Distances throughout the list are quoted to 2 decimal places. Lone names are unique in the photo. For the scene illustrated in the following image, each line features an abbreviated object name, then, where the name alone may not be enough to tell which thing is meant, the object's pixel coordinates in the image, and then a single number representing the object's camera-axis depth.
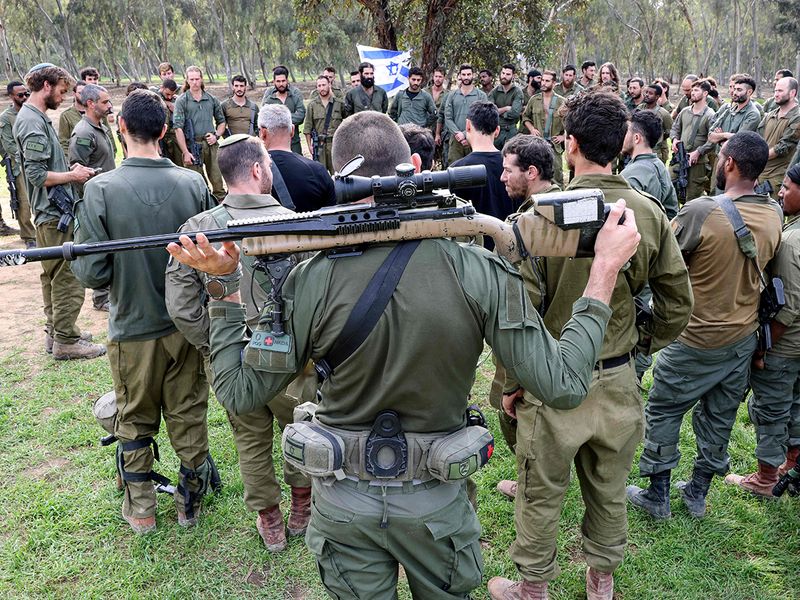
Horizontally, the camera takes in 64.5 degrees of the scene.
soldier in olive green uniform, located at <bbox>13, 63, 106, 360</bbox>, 5.70
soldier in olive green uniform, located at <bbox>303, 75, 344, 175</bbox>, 12.45
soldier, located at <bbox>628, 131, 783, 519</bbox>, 3.47
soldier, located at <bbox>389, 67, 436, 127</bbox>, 12.33
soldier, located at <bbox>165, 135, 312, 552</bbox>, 3.22
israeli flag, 13.80
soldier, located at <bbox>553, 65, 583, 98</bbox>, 13.20
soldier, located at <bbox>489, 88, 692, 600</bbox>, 2.83
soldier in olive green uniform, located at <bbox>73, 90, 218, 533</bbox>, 3.56
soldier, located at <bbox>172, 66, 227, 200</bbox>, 11.32
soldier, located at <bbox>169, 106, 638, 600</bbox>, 1.93
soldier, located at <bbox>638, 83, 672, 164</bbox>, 11.24
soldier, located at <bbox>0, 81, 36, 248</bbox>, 8.08
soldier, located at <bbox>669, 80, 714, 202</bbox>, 10.66
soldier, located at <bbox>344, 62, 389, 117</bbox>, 12.47
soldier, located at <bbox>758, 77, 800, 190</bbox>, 8.91
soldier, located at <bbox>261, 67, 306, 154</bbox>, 11.93
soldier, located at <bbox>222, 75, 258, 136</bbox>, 11.97
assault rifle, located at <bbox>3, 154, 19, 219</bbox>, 8.52
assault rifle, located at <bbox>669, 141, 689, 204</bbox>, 10.60
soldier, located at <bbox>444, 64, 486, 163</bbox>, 11.97
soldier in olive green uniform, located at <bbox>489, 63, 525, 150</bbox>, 12.80
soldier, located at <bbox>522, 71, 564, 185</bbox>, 11.80
